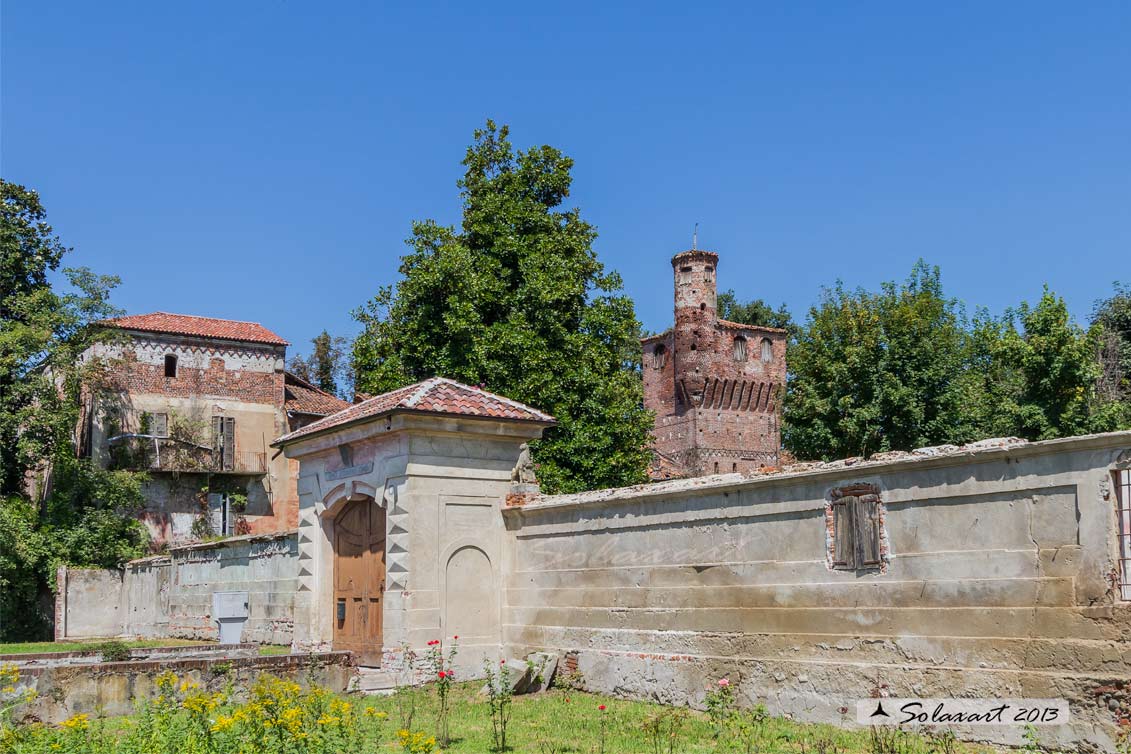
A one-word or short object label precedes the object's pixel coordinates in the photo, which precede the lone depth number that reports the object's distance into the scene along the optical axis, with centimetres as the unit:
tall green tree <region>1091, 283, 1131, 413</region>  3517
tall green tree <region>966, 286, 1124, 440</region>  2920
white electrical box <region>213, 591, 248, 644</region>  1941
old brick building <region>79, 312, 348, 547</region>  3481
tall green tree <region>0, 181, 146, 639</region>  3128
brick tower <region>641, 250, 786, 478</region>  5281
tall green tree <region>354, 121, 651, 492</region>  2473
